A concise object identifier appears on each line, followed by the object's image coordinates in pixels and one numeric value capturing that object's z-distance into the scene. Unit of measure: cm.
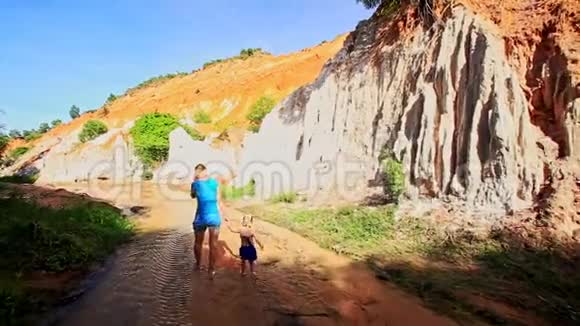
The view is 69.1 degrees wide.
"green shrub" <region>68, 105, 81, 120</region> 6801
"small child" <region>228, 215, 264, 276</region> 625
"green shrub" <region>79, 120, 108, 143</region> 4128
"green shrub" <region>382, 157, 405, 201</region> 1005
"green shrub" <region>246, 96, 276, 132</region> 3284
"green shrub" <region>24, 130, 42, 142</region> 6131
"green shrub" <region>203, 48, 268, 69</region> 5948
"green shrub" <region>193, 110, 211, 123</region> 4303
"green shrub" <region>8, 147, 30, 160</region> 4789
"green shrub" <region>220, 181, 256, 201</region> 1634
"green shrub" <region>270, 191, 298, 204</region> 1346
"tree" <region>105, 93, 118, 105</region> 6844
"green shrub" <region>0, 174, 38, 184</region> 2844
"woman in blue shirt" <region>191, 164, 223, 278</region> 598
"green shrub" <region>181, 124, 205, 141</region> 3272
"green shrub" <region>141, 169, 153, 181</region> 3101
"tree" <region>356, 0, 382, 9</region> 1528
